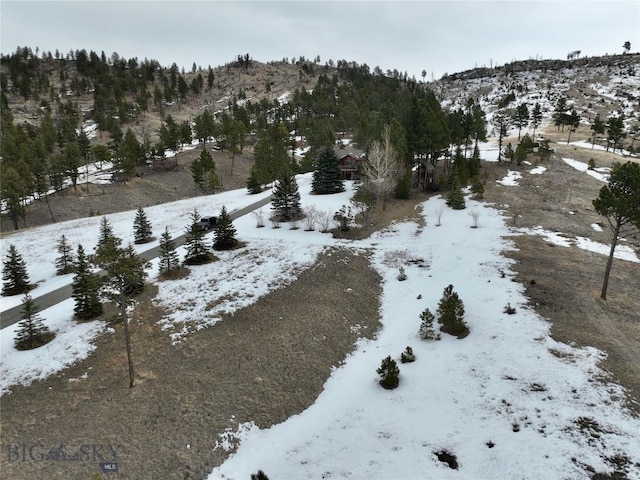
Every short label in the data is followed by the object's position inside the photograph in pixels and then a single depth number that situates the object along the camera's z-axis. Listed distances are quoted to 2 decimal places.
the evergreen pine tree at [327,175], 50.97
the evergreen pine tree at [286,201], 39.50
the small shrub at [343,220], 36.94
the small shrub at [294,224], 38.32
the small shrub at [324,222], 37.74
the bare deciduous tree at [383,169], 42.69
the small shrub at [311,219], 38.06
